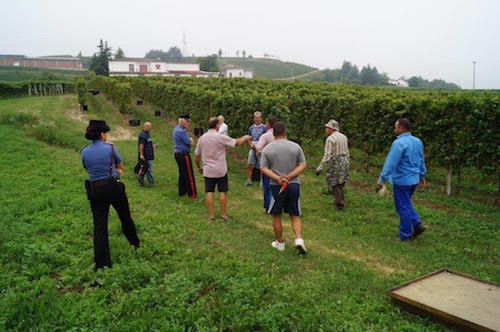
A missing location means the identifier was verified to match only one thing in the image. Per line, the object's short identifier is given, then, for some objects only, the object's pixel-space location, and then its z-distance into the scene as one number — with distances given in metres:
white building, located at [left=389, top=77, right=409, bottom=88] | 117.81
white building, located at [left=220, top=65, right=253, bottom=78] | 110.00
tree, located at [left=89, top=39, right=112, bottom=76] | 80.19
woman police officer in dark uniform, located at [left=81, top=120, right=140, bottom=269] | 5.59
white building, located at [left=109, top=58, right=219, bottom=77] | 86.00
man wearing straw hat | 8.79
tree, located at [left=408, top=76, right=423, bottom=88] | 118.95
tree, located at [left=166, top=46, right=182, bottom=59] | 194.50
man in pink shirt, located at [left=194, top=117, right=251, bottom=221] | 8.00
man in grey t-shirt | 6.30
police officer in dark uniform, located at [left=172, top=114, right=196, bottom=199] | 9.80
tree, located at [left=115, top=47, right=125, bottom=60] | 94.44
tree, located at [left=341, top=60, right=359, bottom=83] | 124.79
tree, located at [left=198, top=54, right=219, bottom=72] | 108.25
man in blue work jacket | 7.01
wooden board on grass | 4.13
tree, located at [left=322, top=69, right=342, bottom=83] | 126.69
